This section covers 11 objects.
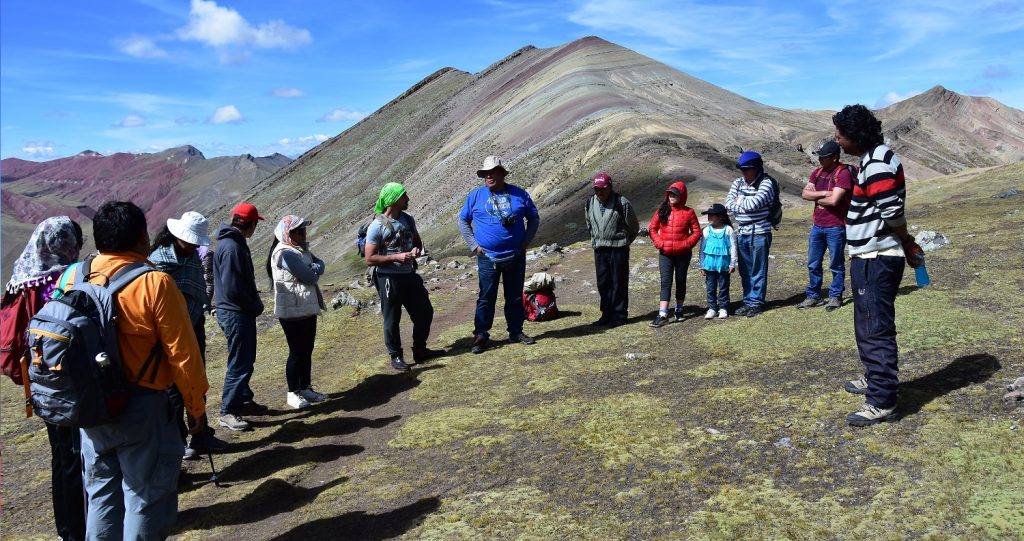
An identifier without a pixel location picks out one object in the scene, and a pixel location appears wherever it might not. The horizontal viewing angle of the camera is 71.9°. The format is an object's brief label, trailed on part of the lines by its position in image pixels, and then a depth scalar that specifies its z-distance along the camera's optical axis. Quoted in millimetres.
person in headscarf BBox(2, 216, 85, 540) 5211
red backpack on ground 11555
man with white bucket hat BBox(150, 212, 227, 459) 6641
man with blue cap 9586
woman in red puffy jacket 10008
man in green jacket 10227
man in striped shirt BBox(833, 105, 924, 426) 5570
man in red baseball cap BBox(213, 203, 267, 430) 7453
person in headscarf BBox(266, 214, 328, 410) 8016
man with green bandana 8906
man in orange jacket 4160
